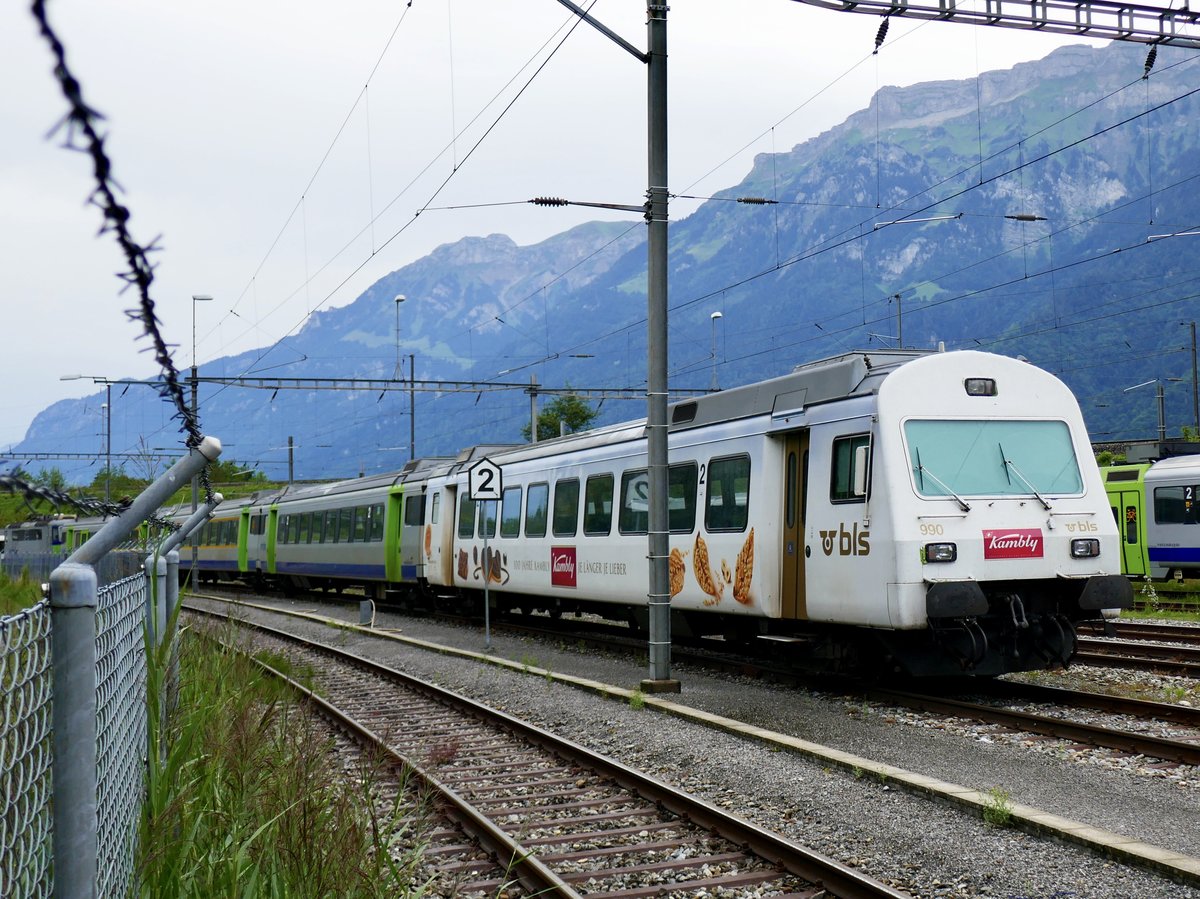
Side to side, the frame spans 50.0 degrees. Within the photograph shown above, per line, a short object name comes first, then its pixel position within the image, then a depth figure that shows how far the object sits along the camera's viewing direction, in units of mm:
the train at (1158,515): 26625
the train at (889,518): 11250
